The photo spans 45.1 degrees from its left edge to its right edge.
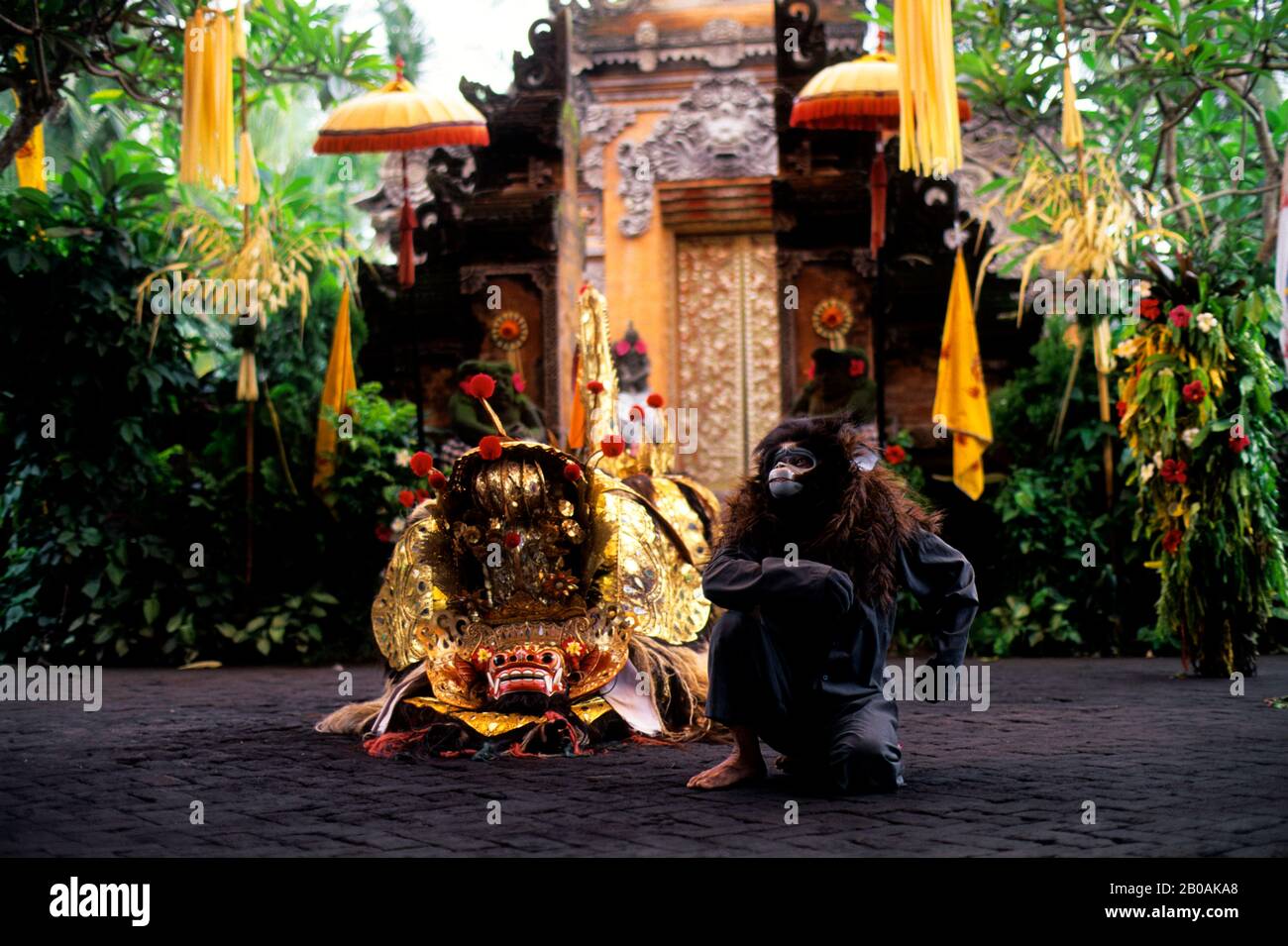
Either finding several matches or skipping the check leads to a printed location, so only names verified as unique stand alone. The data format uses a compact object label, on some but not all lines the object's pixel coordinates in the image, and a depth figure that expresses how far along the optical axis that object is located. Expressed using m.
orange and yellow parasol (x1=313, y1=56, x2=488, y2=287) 8.96
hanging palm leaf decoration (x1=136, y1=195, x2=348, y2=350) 9.00
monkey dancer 4.16
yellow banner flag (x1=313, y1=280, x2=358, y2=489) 9.11
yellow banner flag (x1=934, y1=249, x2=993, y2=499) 8.76
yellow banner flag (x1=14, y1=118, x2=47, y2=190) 9.24
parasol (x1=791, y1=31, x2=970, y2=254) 8.96
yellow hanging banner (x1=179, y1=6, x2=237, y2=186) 7.03
